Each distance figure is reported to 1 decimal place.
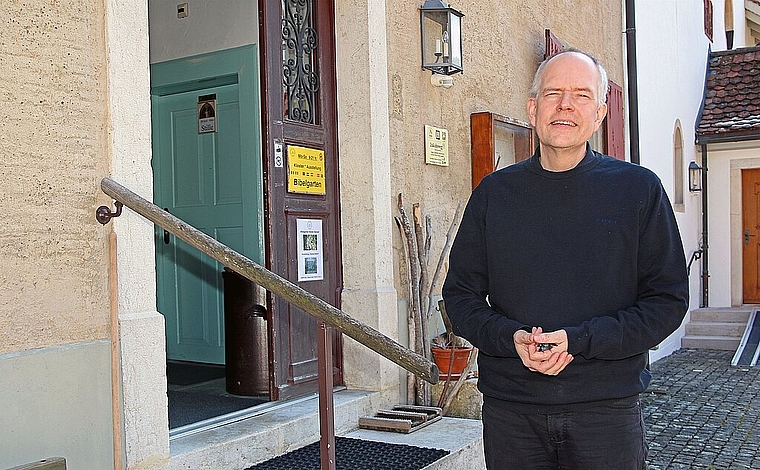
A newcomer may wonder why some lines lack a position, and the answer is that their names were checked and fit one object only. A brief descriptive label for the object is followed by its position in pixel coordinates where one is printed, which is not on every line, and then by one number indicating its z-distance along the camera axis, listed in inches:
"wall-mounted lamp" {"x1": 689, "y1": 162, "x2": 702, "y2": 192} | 495.8
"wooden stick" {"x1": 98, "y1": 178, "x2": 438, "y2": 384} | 101.9
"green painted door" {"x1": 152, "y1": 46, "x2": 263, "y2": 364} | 219.3
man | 81.7
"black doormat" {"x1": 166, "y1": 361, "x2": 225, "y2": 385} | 219.8
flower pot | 201.6
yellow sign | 183.6
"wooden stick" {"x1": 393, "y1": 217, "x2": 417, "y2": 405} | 199.5
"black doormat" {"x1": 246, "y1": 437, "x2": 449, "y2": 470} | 146.3
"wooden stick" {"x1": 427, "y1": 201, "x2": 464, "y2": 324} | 208.7
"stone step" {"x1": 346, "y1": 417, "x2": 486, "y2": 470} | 159.3
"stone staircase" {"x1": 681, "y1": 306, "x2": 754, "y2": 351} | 450.3
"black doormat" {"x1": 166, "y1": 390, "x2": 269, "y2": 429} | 169.3
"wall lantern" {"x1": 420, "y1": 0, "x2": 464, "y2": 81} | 211.6
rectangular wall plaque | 215.0
